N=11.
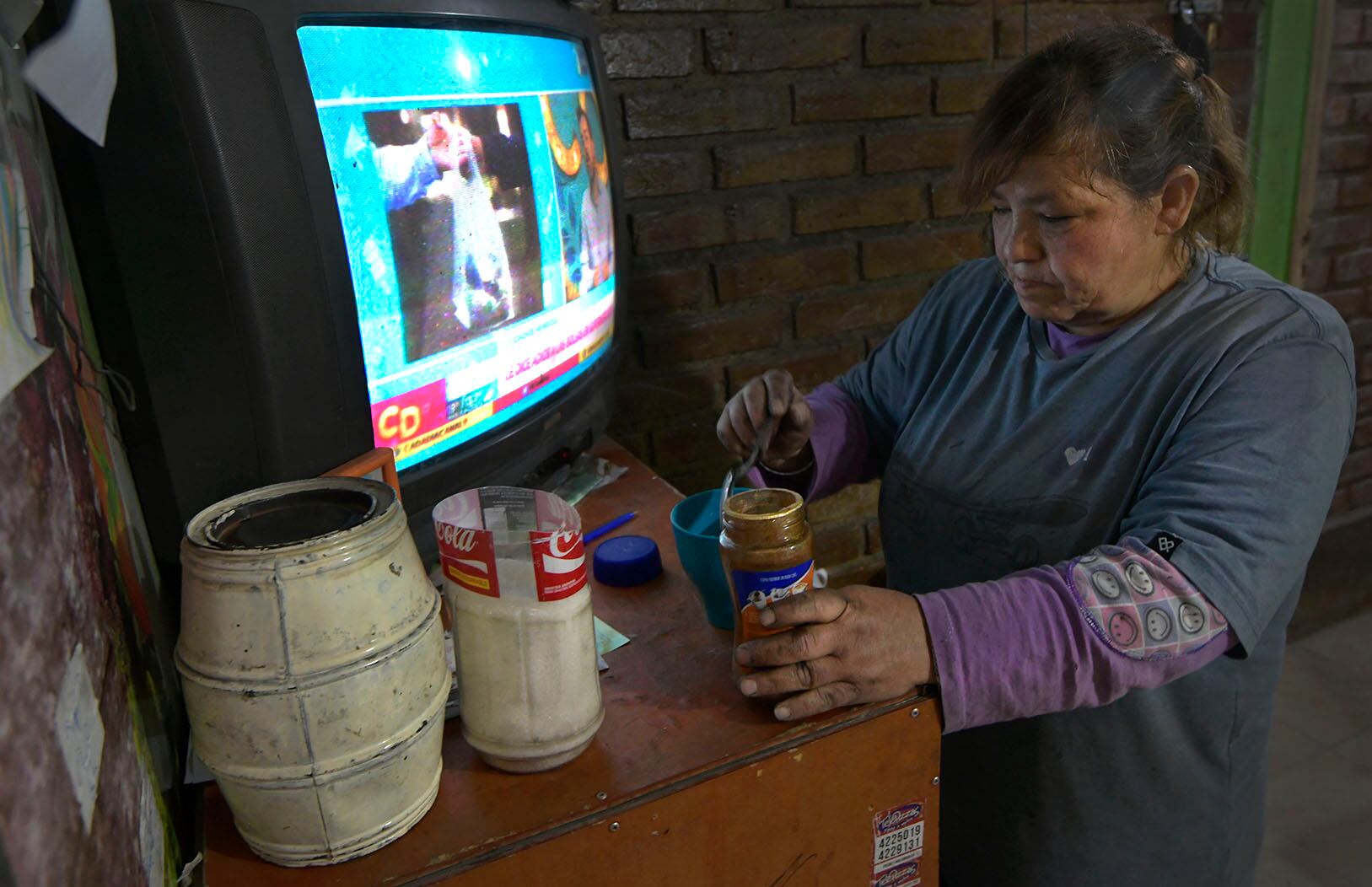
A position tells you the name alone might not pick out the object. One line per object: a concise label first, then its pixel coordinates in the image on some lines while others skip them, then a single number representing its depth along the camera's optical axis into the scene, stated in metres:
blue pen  1.10
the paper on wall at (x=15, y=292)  0.41
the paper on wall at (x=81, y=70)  0.47
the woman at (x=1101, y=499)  0.77
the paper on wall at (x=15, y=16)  0.45
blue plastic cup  0.87
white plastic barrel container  0.55
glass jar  0.74
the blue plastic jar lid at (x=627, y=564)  0.97
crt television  0.66
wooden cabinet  0.64
